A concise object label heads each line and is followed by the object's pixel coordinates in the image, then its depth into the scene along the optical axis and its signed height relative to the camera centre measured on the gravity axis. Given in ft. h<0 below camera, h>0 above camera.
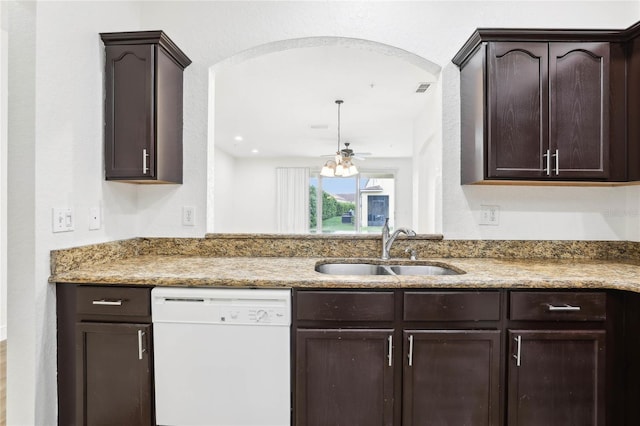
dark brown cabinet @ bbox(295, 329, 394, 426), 5.37 -2.34
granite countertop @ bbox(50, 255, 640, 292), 5.32 -0.94
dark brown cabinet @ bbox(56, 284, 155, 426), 5.46 -2.09
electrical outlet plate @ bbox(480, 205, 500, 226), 7.54 +0.00
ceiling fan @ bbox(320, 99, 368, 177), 16.91 +2.15
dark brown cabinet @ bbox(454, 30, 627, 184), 6.33 +1.81
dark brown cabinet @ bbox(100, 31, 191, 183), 6.48 +1.94
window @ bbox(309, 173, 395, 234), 27.99 +0.84
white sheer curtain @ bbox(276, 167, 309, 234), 28.60 +1.69
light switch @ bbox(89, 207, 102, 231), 6.42 -0.09
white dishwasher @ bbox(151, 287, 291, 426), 5.39 -2.04
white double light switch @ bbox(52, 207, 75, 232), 5.64 -0.08
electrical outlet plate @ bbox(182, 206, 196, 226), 7.70 -0.02
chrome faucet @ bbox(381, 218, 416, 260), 7.15 -0.49
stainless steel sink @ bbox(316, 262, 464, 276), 7.07 -1.07
